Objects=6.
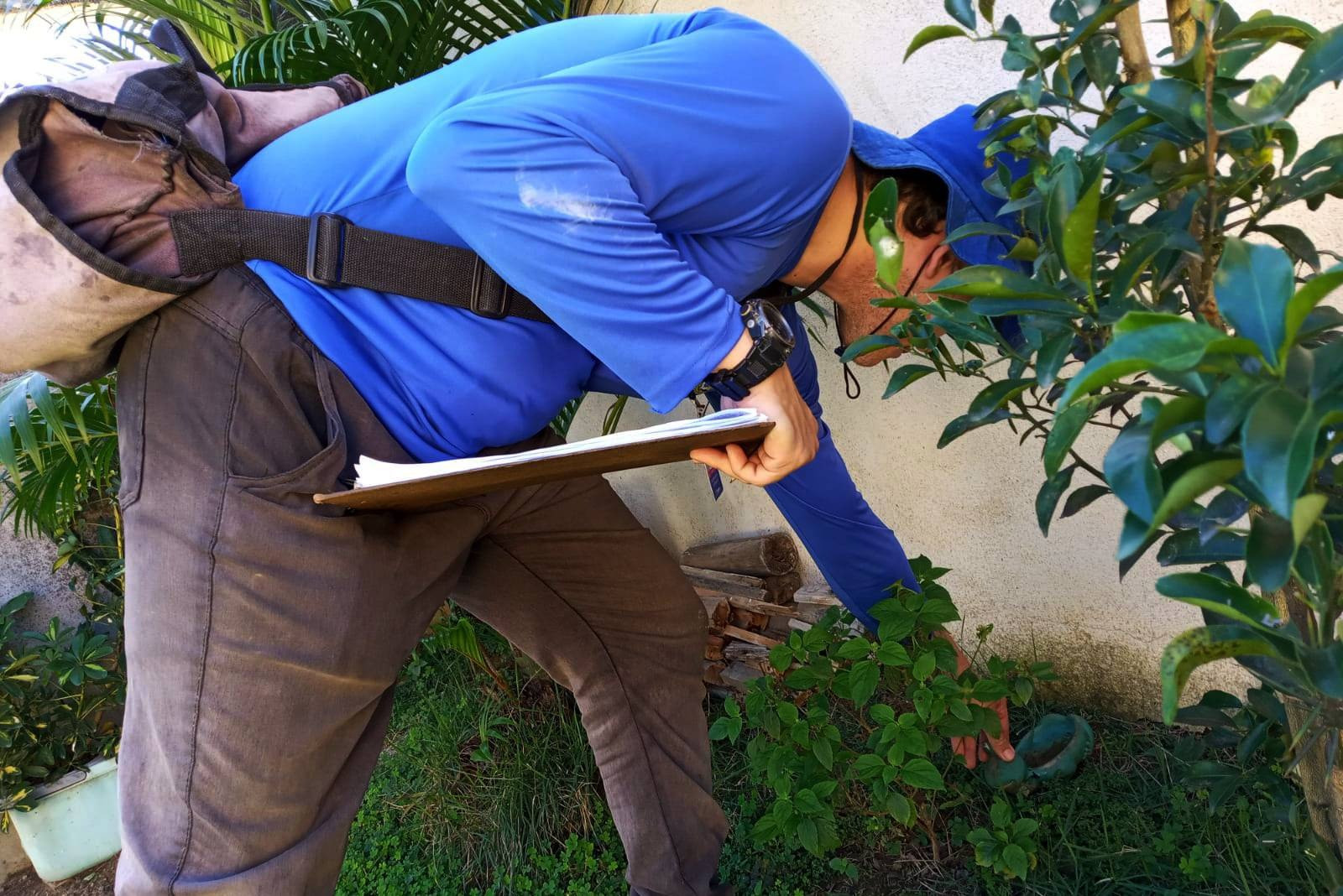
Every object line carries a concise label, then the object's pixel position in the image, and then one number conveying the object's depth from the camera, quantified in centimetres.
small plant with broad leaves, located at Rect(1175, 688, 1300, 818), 133
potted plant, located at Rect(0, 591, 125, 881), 326
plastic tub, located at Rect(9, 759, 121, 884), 327
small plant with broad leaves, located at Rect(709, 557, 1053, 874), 174
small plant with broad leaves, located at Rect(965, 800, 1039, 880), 177
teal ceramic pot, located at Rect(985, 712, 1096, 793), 200
